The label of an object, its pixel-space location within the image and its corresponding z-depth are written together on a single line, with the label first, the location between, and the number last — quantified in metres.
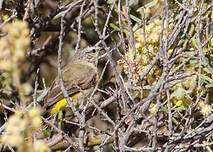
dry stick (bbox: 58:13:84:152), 4.25
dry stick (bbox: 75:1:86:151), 5.29
